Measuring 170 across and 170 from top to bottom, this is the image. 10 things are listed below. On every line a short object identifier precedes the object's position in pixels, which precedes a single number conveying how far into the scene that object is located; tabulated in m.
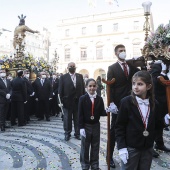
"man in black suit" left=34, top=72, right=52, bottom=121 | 9.46
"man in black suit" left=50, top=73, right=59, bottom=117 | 10.78
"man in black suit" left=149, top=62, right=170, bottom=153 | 4.70
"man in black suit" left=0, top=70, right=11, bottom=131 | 7.51
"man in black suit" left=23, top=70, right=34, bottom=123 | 8.92
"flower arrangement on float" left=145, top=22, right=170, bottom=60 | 4.70
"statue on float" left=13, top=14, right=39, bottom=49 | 12.20
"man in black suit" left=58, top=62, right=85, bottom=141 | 6.22
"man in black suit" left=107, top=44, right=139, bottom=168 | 4.01
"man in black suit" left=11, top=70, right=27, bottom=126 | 8.30
